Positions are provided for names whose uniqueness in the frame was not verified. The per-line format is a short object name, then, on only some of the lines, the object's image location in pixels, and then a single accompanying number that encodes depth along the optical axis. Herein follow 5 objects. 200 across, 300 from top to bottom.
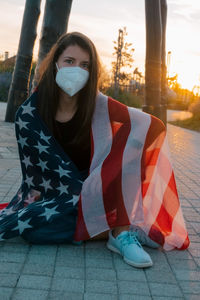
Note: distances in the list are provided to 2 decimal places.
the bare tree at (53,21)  8.16
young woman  2.90
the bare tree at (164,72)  8.40
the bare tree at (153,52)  6.12
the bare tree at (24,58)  12.16
